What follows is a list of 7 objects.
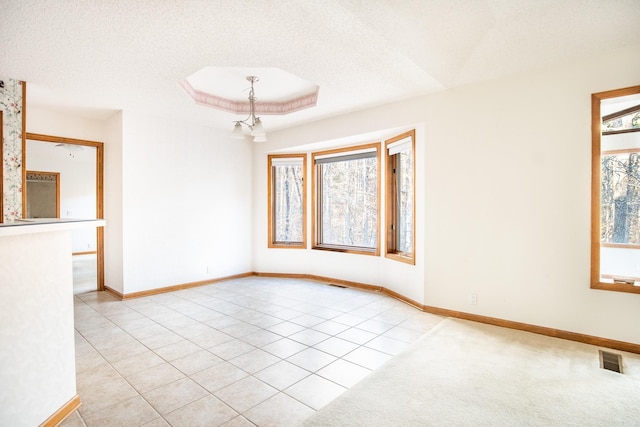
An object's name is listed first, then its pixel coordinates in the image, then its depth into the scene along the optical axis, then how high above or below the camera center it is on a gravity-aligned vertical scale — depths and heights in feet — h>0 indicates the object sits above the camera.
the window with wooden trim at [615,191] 9.48 +0.59
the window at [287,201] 19.26 +0.64
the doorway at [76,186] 23.70 +2.35
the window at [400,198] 14.54 +0.60
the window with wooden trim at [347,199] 16.99 +0.68
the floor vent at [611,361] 8.16 -3.90
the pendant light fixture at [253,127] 13.37 +3.49
